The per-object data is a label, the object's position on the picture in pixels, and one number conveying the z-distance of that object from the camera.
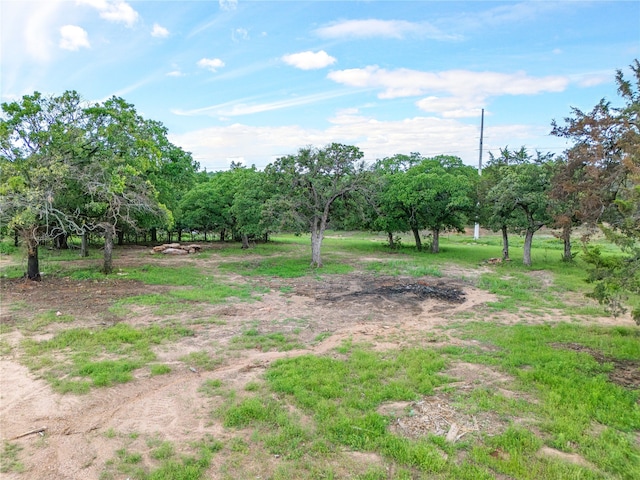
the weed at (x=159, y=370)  6.93
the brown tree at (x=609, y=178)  6.29
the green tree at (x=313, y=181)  19.72
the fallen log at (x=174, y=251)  26.14
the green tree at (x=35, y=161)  12.23
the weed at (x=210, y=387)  6.23
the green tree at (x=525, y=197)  19.23
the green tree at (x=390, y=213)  26.61
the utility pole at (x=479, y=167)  36.91
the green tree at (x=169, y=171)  19.78
